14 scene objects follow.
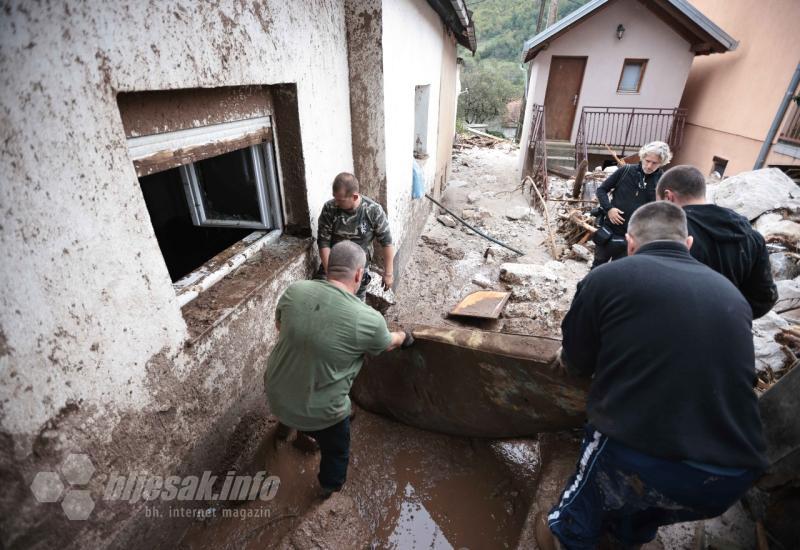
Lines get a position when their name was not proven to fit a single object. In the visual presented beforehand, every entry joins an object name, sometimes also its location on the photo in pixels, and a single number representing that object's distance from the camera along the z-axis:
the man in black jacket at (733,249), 2.17
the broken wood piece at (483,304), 4.33
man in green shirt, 1.95
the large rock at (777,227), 4.83
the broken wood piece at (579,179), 8.66
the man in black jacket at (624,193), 3.67
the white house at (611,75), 11.17
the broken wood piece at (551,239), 6.62
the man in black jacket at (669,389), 1.42
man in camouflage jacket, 3.24
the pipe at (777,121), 7.91
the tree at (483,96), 25.67
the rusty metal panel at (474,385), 2.21
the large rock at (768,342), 3.04
